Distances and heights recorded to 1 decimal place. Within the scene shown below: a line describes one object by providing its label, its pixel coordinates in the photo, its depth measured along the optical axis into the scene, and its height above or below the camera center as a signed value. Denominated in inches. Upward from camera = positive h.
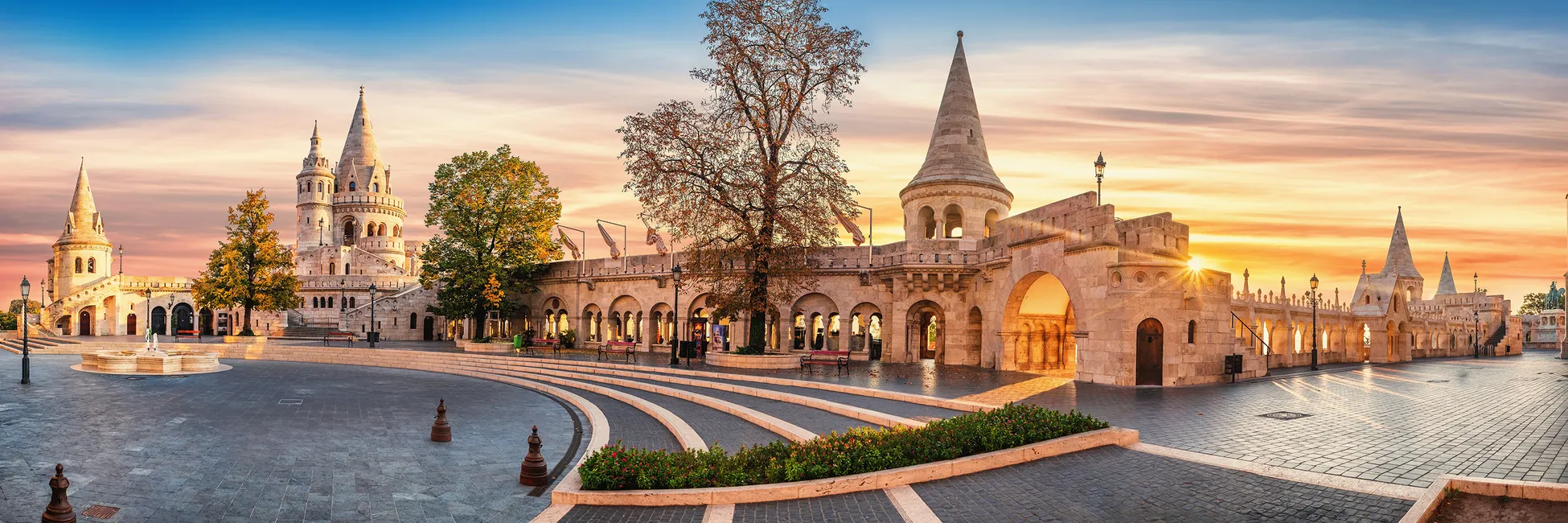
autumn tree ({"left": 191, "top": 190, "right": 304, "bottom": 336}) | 1606.8 +13.1
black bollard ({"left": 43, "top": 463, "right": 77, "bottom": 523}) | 296.8 -91.6
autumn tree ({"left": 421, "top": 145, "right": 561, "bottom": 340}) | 1521.9 +99.7
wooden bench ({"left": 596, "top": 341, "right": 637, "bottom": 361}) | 1166.6 -120.5
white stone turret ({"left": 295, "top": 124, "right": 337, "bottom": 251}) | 3427.7 +324.8
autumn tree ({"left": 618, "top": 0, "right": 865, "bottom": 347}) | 1024.9 +163.0
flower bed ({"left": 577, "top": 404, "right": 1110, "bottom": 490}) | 362.6 -89.8
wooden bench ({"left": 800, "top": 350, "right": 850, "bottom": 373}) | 999.6 -108.9
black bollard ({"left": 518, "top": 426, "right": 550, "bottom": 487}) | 413.1 -107.2
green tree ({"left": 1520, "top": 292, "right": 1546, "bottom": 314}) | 4806.6 -129.4
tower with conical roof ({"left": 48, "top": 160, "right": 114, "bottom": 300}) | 2647.6 +80.6
